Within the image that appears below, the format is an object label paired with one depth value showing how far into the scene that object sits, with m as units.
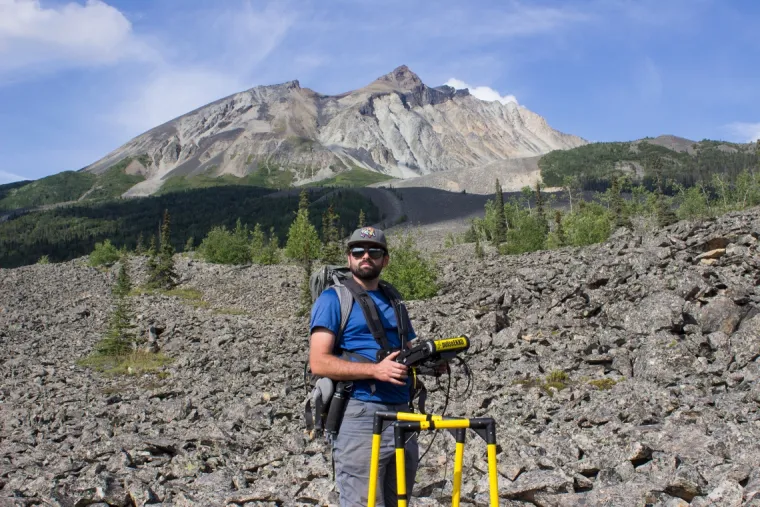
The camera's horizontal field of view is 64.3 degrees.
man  4.84
